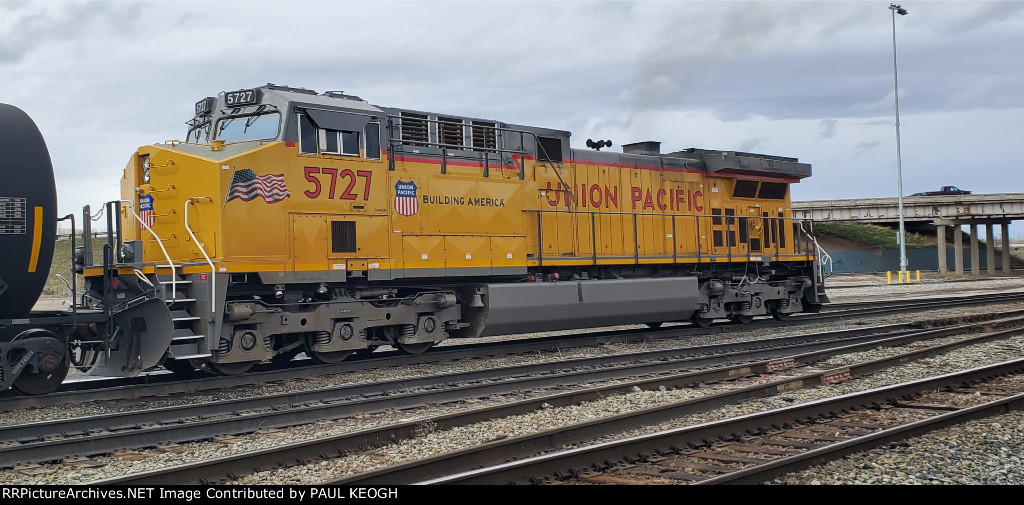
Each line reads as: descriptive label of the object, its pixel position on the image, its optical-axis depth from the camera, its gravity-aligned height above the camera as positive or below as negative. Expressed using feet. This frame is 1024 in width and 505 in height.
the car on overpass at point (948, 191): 194.36 +16.48
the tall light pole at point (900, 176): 126.82 +13.91
